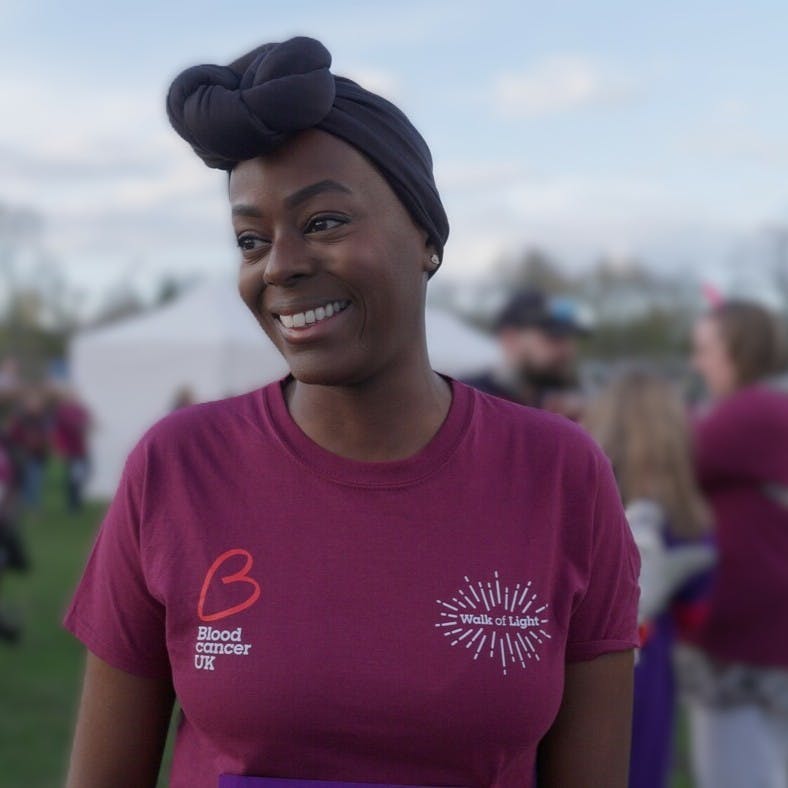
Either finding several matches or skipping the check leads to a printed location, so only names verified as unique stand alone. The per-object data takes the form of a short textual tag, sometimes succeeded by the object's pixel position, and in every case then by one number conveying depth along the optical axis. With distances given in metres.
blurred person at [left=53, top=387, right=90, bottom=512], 18.58
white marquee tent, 16.86
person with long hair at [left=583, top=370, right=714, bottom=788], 4.10
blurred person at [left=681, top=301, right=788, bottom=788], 4.66
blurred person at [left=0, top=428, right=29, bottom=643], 9.18
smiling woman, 1.69
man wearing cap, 4.65
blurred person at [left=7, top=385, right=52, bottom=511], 17.05
